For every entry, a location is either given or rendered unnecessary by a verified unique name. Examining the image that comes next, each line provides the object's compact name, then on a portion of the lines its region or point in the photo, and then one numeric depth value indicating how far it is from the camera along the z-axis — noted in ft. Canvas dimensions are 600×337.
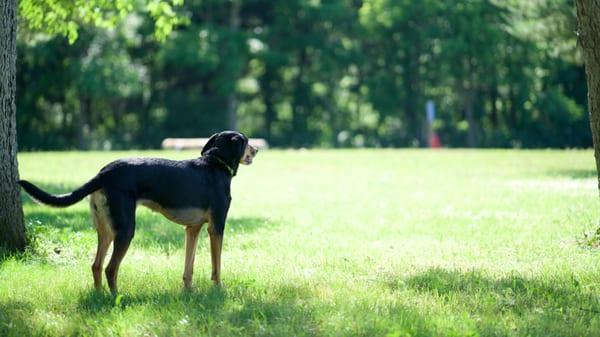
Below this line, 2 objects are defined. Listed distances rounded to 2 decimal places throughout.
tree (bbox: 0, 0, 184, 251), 48.49
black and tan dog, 37.96
